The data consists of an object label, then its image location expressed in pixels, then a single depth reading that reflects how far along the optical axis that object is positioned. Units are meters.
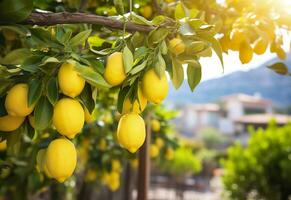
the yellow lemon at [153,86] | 0.56
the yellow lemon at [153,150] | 1.89
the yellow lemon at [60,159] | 0.58
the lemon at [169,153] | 2.19
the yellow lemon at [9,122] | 0.62
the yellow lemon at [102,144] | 1.92
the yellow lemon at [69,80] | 0.54
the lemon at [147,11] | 1.06
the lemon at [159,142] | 2.02
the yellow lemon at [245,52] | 0.91
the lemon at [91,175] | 2.14
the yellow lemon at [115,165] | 2.01
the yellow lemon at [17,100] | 0.56
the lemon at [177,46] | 0.59
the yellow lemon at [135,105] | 0.59
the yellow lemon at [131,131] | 0.59
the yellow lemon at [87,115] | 0.62
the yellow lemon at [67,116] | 0.55
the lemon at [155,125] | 1.90
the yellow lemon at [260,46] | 0.91
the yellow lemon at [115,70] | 0.56
